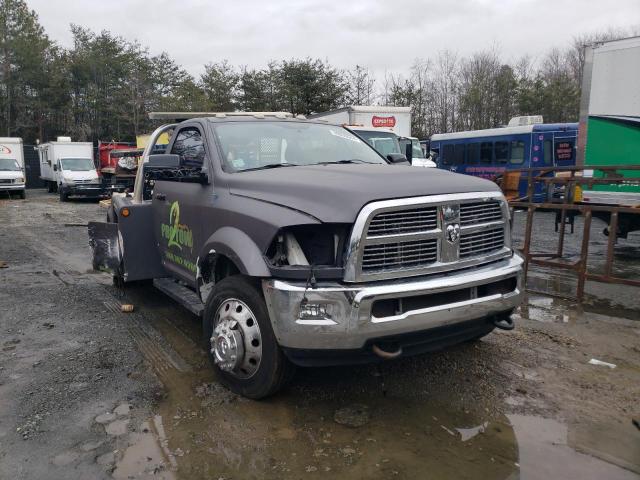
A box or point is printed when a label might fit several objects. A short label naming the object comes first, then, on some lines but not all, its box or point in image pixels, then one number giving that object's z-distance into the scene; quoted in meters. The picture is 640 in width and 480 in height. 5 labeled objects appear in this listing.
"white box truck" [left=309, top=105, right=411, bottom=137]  17.80
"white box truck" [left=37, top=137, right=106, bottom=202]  23.42
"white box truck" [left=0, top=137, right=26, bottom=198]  24.55
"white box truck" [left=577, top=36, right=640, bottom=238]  8.92
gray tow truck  3.26
